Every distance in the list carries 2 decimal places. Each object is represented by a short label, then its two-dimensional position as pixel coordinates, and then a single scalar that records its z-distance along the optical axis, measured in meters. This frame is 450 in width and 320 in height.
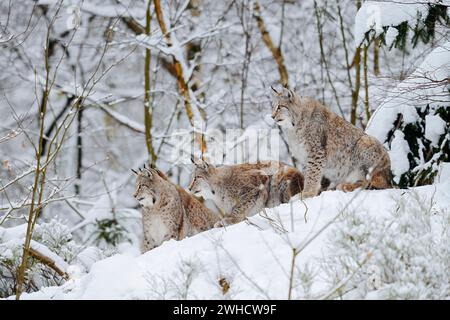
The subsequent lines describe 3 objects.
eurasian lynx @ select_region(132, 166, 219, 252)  15.47
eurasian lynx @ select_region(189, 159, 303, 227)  16.03
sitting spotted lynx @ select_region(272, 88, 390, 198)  15.39
